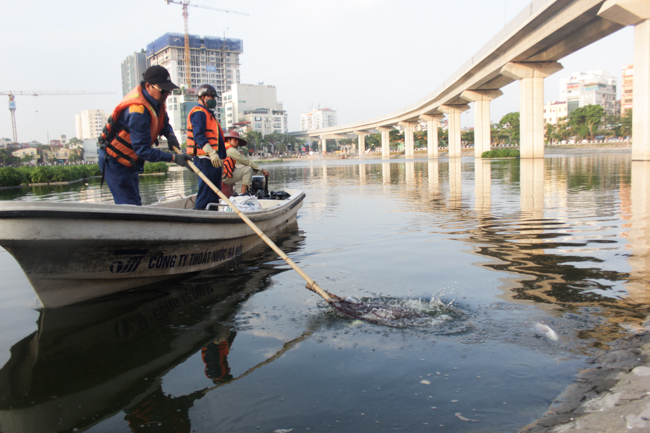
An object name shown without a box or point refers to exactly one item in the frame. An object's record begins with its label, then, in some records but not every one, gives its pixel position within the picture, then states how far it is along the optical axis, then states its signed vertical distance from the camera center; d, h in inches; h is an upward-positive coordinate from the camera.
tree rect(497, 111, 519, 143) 4050.2 +455.4
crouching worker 336.5 +16.1
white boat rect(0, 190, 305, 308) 156.9 -22.8
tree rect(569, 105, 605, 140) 3415.4 +422.8
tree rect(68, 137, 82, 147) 6295.3 +698.8
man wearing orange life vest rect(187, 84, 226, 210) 257.3 +26.9
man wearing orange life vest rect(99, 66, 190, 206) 205.8 +24.7
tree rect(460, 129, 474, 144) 5303.2 +491.6
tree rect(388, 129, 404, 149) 5786.4 +565.3
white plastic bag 299.1 -12.5
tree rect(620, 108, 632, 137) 3300.4 +349.6
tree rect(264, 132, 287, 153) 6048.7 +593.4
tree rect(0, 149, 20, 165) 4515.3 +360.8
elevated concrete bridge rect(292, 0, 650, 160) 999.0 +378.0
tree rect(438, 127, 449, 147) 5280.5 +494.7
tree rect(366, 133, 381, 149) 6176.2 +565.7
